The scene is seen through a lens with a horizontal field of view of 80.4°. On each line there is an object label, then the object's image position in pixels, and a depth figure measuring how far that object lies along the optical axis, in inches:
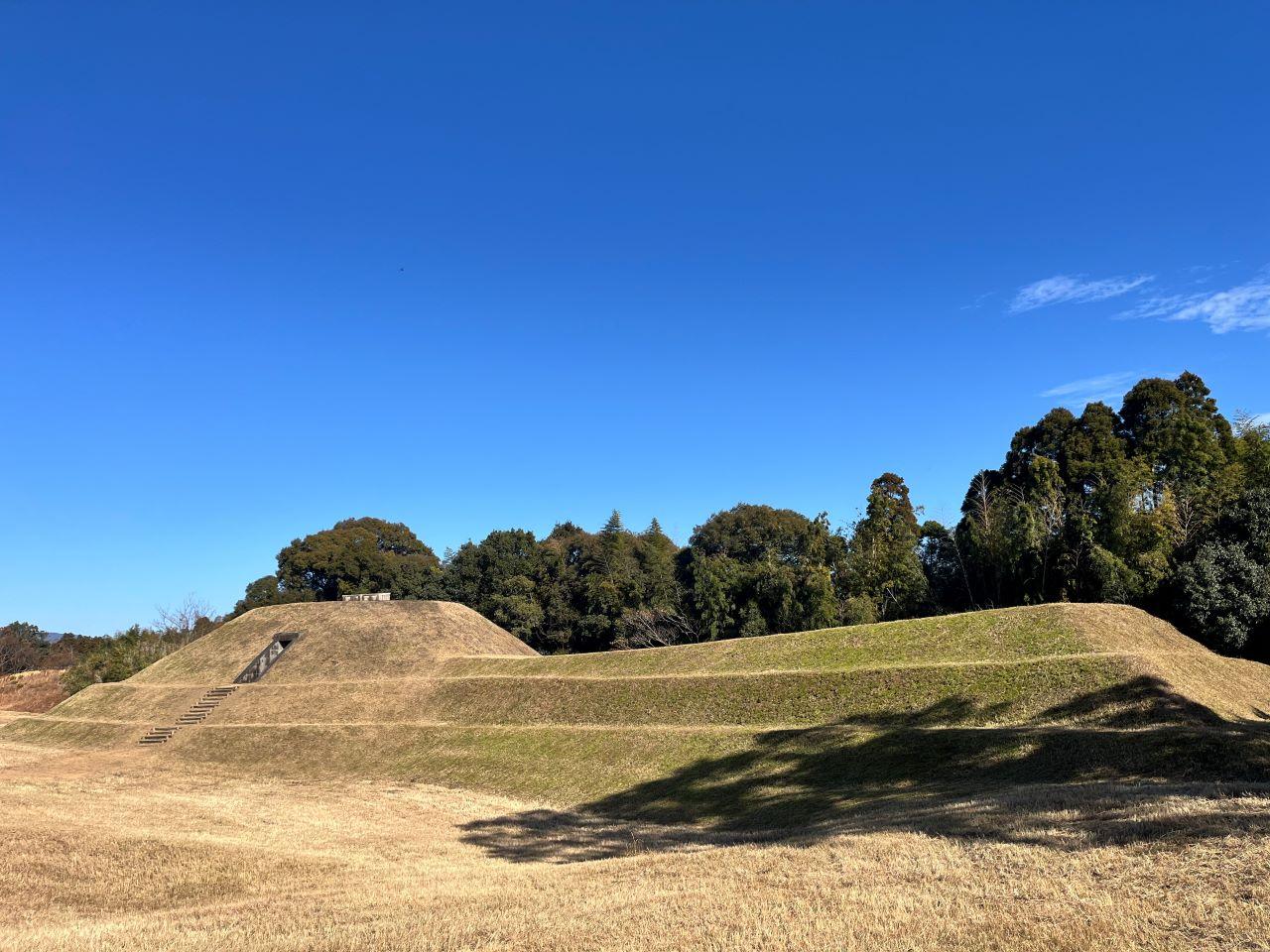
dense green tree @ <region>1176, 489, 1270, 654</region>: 1223.5
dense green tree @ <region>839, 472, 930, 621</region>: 1867.6
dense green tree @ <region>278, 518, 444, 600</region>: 3371.1
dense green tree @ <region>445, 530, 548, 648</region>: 2573.8
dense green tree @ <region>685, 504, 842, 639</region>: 1903.3
